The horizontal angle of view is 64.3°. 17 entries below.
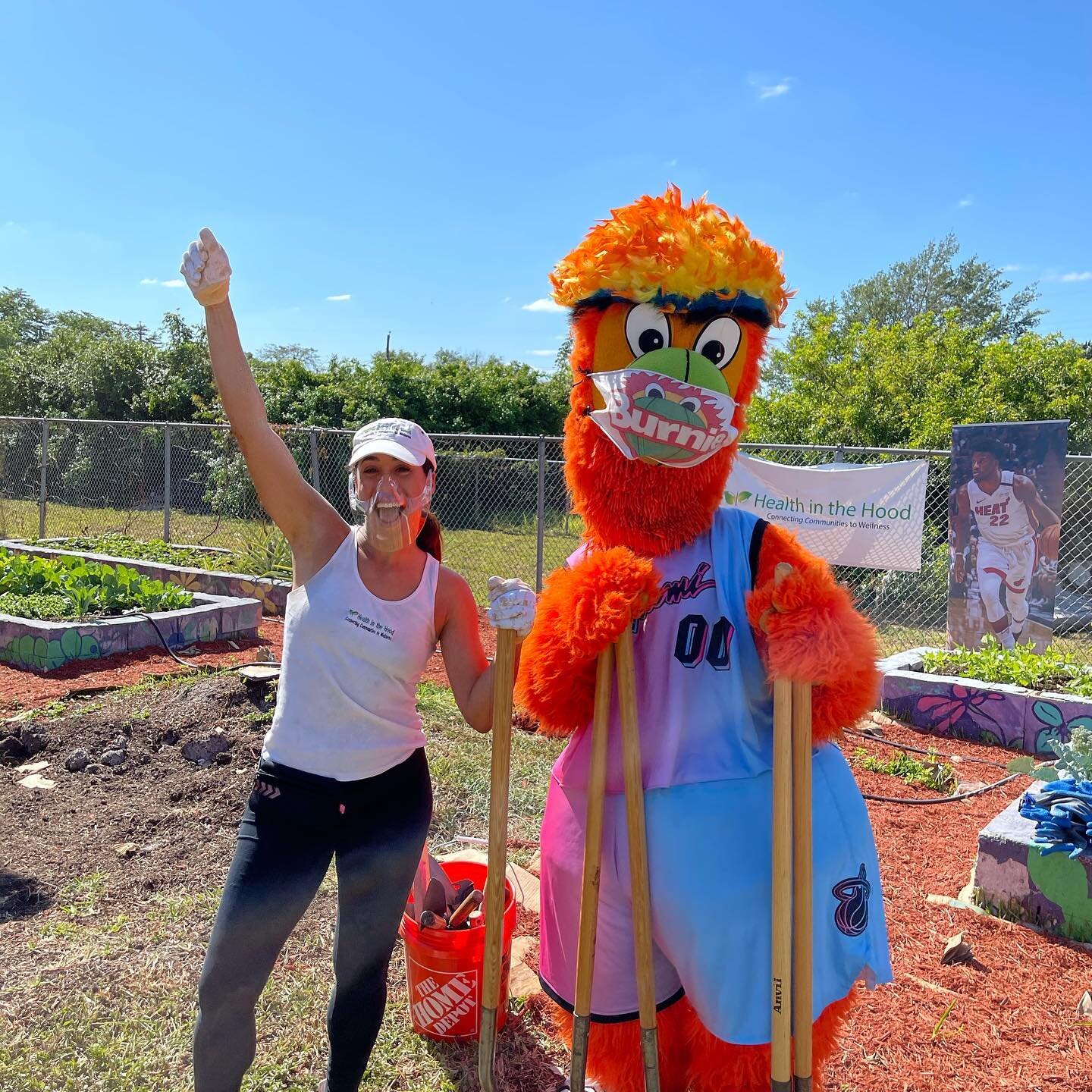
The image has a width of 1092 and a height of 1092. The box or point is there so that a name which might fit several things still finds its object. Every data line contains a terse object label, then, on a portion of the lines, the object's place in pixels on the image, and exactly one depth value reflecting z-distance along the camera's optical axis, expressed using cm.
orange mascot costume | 188
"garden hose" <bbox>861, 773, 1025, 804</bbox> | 485
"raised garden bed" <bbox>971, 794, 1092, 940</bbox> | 348
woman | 203
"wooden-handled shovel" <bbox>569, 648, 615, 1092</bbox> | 188
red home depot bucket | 259
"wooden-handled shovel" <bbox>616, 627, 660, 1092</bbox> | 186
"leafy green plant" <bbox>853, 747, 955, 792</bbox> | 512
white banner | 740
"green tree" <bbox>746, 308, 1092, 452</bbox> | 1289
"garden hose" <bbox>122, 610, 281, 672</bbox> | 606
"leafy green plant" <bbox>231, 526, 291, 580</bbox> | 973
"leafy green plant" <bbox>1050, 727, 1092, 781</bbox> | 385
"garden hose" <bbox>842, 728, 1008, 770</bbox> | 557
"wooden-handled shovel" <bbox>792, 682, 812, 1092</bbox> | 178
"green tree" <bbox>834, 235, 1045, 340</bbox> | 3588
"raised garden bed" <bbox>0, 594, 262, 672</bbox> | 699
